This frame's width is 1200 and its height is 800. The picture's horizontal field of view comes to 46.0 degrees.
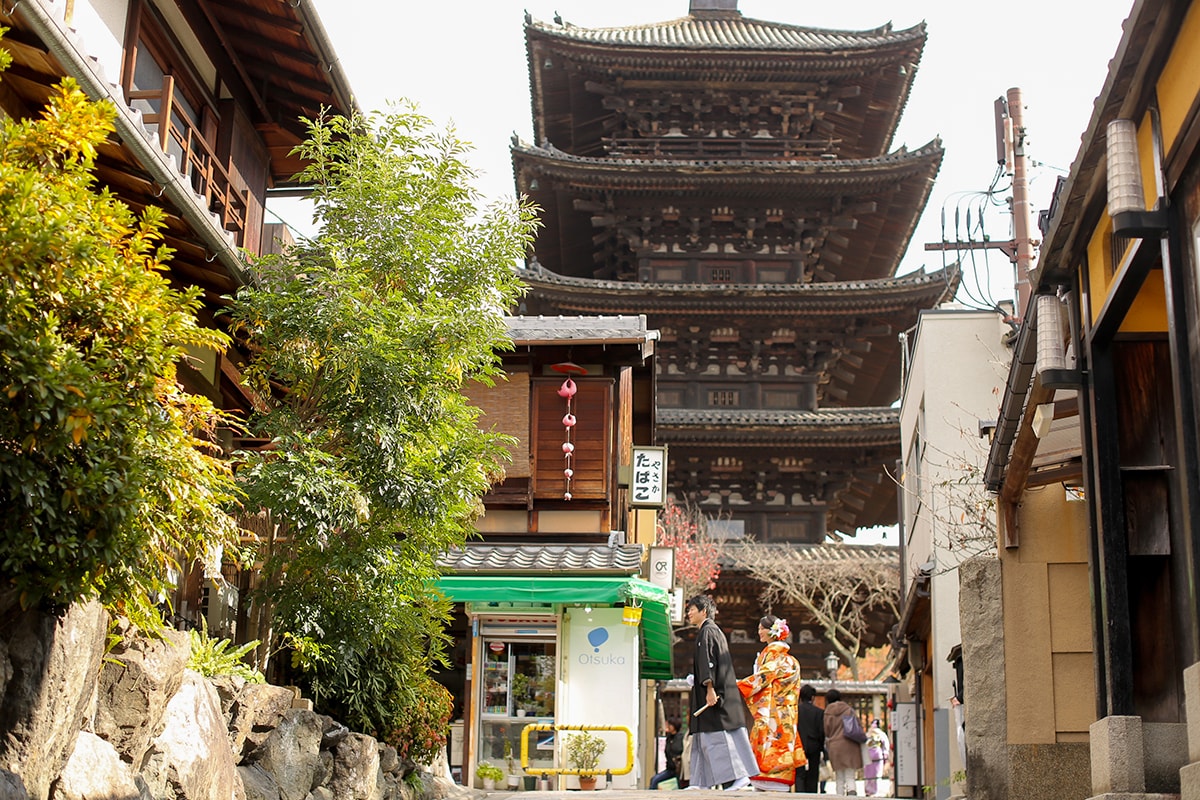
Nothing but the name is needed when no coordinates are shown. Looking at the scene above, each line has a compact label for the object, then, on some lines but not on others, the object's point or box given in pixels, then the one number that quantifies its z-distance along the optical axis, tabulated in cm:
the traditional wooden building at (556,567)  1656
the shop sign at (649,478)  1922
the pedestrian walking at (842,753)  1803
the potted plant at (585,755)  1584
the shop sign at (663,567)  1962
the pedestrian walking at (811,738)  1580
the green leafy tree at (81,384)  579
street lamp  2884
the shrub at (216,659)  874
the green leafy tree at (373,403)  1058
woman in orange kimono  1326
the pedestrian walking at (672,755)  1822
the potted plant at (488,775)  1636
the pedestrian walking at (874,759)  2350
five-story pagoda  3055
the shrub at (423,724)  1143
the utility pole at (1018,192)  1694
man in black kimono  1277
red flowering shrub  2891
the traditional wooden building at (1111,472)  654
